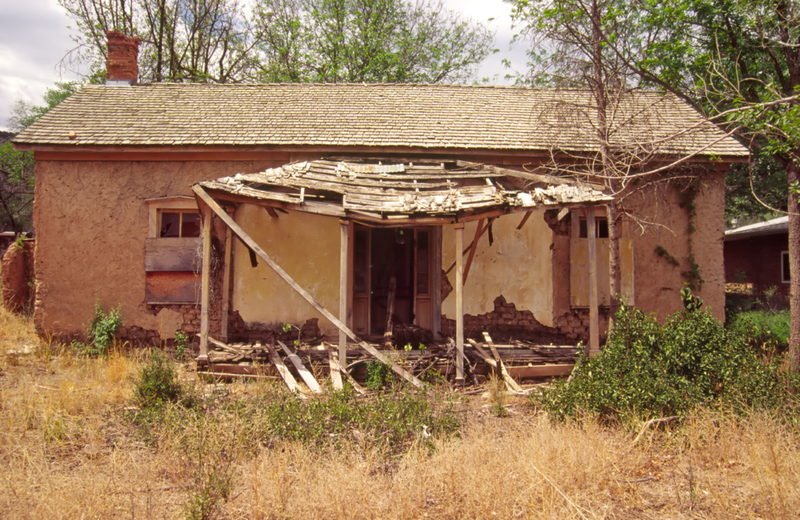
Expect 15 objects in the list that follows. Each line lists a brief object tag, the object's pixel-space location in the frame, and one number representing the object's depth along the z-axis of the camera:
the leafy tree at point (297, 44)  18.45
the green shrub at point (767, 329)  8.41
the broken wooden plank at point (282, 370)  6.31
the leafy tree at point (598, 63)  7.36
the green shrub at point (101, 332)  8.29
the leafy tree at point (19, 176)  18.25
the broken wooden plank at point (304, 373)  6.29
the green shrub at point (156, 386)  5.60
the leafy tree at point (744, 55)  5.49
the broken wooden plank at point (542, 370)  7.01
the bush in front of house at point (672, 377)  5.01
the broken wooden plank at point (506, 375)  6.57
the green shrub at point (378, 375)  6.58
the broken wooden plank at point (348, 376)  6.31
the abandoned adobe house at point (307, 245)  8.61
